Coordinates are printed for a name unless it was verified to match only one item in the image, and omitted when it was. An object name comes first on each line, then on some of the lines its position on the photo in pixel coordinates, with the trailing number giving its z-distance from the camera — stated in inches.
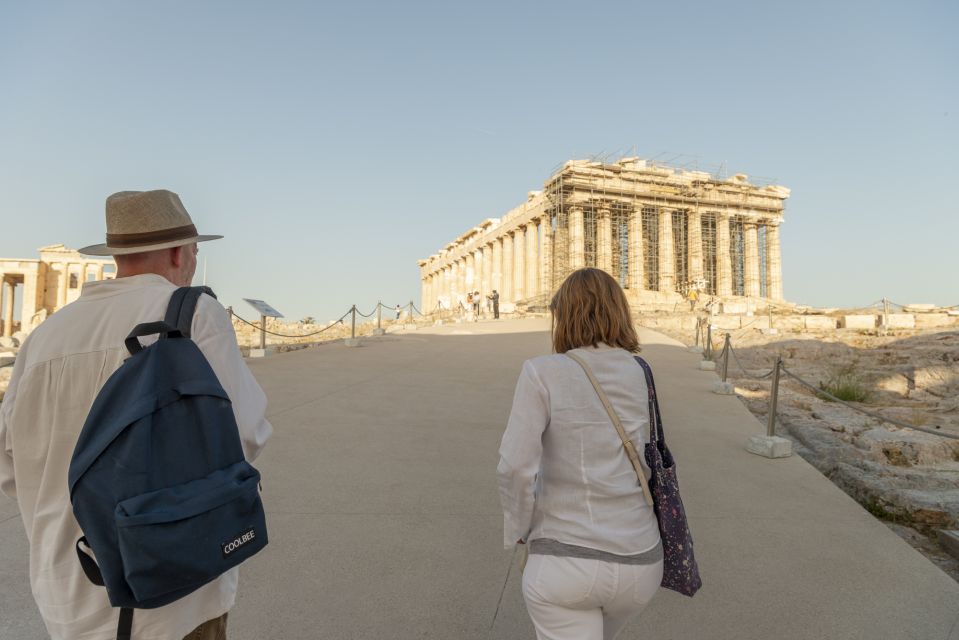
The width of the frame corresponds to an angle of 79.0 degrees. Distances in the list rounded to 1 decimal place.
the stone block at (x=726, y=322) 1095.0
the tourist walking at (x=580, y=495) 73.2
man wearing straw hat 64.5
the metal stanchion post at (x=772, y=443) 240.8
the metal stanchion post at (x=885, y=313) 890.1
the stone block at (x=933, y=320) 952.1
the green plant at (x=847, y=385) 436.1
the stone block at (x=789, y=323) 1024.2
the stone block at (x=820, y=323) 1014.4
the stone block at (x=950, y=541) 165.9
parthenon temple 1464.1
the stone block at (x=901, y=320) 940.0
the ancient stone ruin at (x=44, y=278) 1809.8
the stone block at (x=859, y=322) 974.4
